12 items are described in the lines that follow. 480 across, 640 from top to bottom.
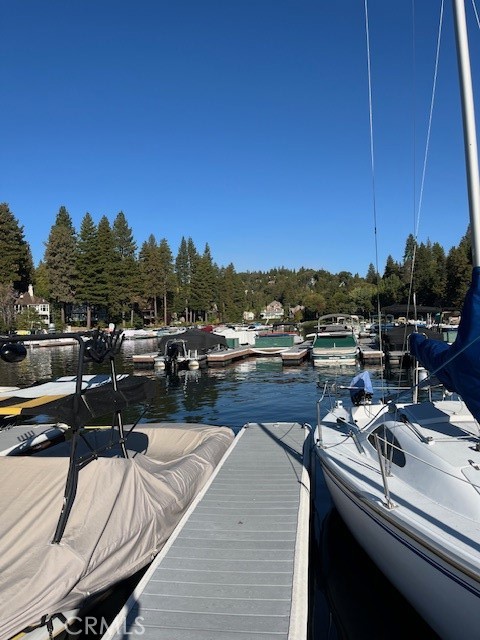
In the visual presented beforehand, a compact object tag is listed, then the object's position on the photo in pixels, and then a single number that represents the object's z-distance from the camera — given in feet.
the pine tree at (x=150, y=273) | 294.35
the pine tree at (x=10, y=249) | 224.74
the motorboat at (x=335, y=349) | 114.93
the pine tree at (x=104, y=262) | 252.83
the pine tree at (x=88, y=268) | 251.60
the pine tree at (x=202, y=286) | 331.16
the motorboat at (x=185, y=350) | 116.57
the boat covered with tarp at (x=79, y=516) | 15.10
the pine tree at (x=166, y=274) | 309.26
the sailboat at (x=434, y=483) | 14.55
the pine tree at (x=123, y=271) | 259.80
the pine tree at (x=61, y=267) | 252.83
